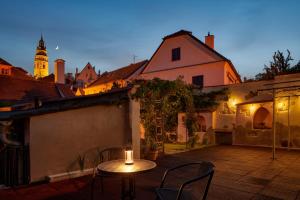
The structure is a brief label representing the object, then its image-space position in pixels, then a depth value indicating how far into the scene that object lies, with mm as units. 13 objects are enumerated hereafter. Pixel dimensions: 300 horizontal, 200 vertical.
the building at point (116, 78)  25281
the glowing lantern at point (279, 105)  11406
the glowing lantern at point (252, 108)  12198
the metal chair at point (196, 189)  2562
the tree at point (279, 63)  19891
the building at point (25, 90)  17766
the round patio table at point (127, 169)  3278
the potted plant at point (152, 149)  8391
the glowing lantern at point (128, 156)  3613
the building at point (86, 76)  39344
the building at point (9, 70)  32422
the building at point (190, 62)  17453
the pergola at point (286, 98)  10895
